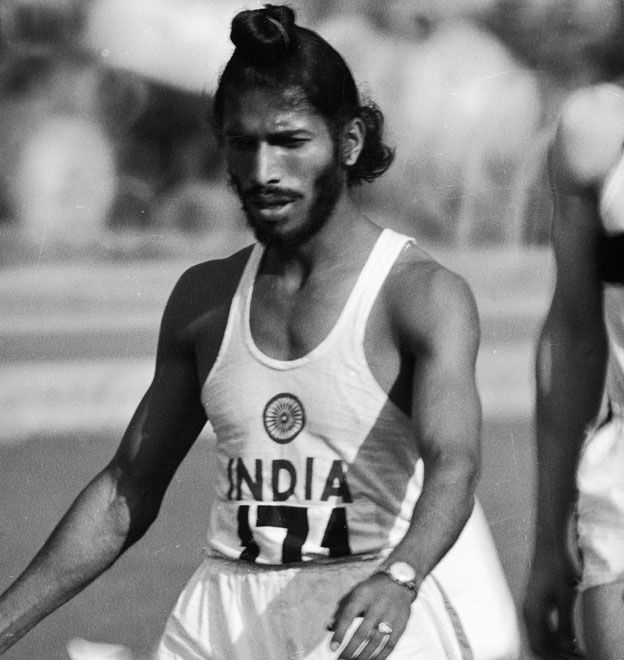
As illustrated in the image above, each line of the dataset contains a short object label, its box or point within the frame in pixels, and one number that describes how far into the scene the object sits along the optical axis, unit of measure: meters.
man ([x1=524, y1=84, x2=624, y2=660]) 4.80
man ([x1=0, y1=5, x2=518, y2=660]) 4.95
